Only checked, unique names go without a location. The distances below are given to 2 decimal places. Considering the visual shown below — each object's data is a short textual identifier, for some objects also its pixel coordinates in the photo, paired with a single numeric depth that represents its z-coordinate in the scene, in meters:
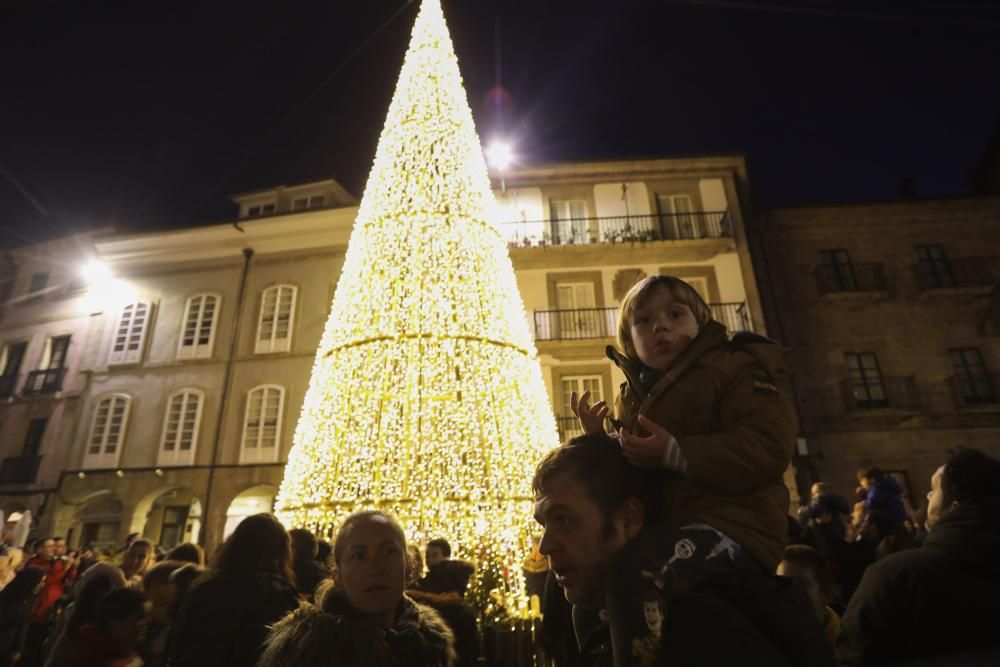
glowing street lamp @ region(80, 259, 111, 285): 18.67
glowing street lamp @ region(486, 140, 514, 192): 14.20
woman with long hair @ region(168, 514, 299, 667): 2.40
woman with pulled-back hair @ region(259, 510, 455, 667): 1.95
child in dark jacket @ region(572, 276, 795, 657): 1.08
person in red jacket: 6.05
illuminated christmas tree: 5.93
